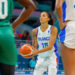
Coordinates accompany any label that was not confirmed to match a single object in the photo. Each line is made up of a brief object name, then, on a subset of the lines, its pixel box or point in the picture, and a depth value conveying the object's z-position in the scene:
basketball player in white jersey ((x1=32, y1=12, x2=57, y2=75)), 8.97
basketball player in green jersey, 3.68
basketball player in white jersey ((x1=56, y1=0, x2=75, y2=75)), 4.21
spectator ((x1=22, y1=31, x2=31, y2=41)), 19.22
